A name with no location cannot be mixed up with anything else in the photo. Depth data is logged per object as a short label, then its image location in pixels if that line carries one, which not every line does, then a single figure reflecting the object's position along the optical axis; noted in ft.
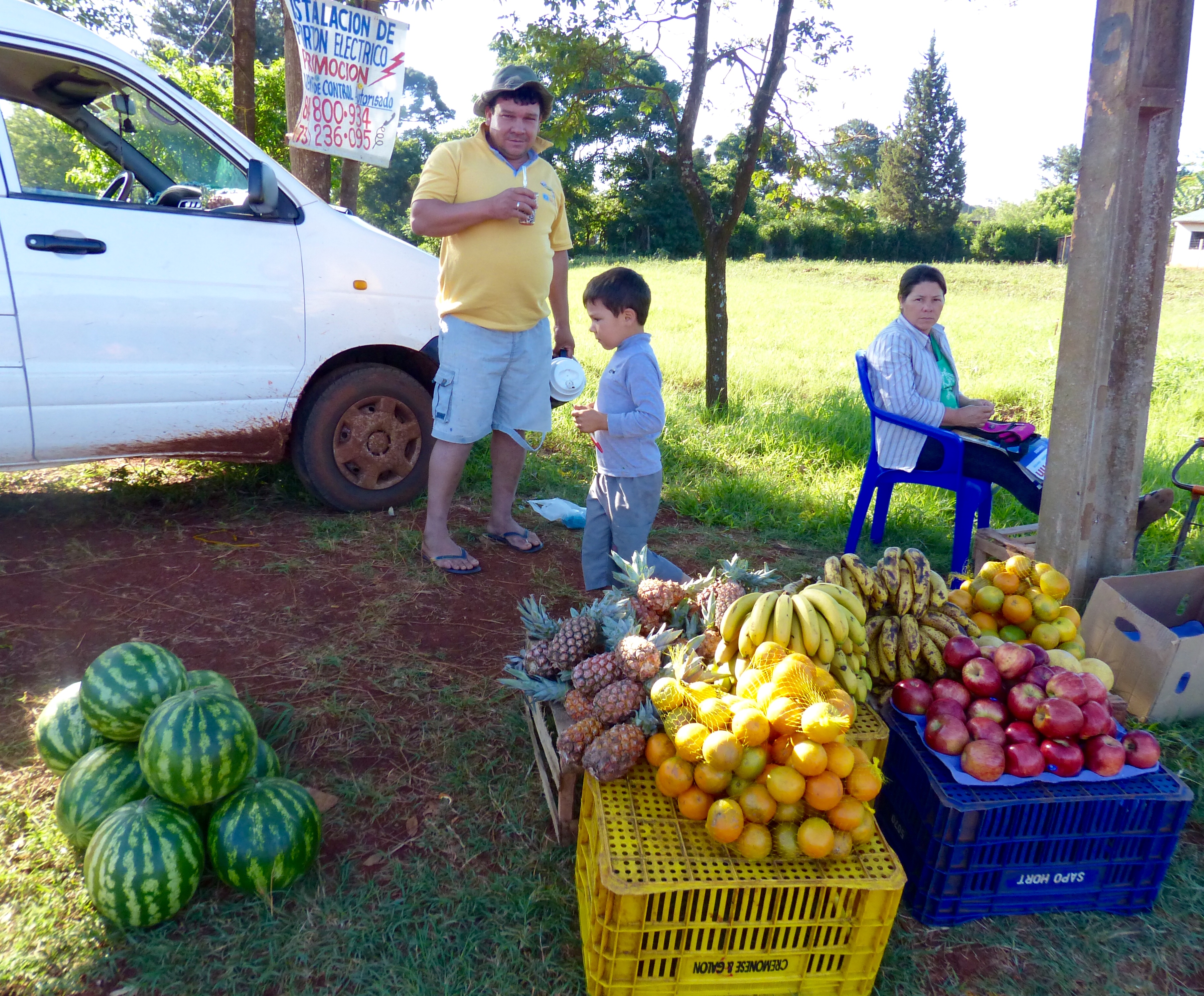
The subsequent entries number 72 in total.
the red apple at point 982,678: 8.16
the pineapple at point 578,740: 7.40
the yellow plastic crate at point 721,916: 6.04
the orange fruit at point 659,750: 7.07
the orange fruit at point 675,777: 6.69
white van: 12.30
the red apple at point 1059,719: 7.55
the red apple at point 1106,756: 7.47
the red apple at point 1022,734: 7.59
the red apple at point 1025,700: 7.84
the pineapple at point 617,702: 7.45
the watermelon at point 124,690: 7.50
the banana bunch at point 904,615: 8.63
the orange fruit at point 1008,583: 9.95
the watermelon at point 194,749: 6.88
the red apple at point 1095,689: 7.85
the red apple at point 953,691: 8.11
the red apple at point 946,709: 7.89
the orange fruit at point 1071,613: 9.78
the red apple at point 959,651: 8.45
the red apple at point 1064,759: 7.40
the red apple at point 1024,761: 7.34
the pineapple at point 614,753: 6.89
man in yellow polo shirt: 12.23
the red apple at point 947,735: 7.65
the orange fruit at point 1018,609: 9.67
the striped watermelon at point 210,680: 8.46
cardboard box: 10.19
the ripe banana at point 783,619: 7.54
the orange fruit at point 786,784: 6.35
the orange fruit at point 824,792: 6.35
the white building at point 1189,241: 163.63
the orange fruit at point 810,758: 6.38
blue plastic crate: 7.15
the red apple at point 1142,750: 7.63
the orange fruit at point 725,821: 6.24
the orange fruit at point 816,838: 6.21
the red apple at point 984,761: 7.30
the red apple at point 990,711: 7.85
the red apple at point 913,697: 8.21
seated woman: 13.96
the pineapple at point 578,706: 7.77
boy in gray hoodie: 11.33
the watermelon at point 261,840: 6.94
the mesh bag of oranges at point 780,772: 6.34
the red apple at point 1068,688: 7.77
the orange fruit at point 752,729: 6.56
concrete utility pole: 10.83
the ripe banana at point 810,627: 7.51
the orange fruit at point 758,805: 6.35
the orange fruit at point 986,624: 9.82
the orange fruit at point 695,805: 6.56
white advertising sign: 17.71
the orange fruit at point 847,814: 6.35
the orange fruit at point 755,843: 6.22
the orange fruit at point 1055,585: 9.90
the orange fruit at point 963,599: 10.08
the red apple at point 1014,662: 8.25
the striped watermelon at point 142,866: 6.53
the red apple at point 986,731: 7.60
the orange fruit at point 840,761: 6.50
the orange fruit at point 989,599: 9.84
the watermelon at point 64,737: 7.93
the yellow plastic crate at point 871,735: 7.53
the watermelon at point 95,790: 7.17
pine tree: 189.98
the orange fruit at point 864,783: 6.50
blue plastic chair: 13.83
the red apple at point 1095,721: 7.66
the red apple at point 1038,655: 8.45
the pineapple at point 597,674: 7.97
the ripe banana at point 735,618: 8.01
